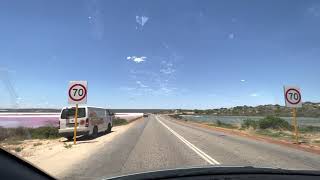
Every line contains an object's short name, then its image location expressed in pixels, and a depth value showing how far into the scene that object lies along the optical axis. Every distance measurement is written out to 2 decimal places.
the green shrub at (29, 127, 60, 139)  14.40
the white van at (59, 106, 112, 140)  11.36
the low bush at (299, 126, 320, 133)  17.76
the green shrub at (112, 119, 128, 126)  27.94
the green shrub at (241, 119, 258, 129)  22.16
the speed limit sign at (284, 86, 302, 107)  9.55
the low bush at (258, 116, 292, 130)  21.49
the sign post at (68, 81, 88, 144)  9.10
